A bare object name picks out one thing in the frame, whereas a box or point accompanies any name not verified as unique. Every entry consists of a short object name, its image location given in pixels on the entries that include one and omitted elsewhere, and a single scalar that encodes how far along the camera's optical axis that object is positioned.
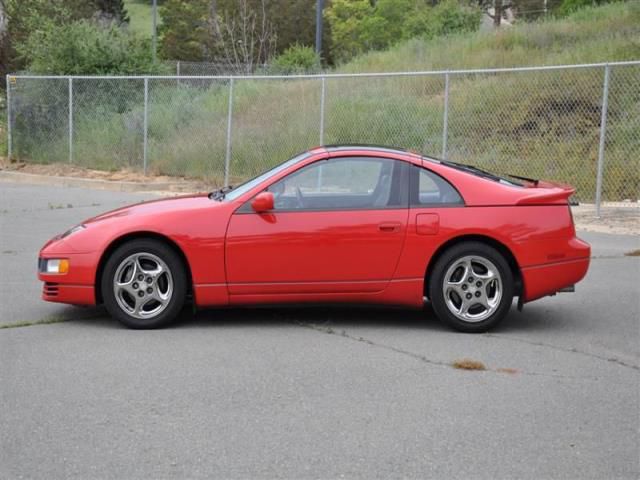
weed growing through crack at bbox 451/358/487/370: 6.20
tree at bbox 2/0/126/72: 33.66
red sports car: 7.12
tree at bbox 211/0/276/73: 41.82
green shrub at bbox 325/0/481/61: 46.13
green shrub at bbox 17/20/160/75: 23.19
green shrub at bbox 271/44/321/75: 30.83
